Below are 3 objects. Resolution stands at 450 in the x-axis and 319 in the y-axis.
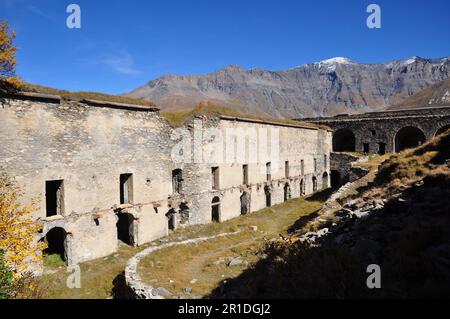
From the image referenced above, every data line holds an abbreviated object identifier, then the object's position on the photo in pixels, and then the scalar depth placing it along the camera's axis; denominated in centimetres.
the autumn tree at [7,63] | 1281
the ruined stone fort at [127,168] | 1424
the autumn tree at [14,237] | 1025
